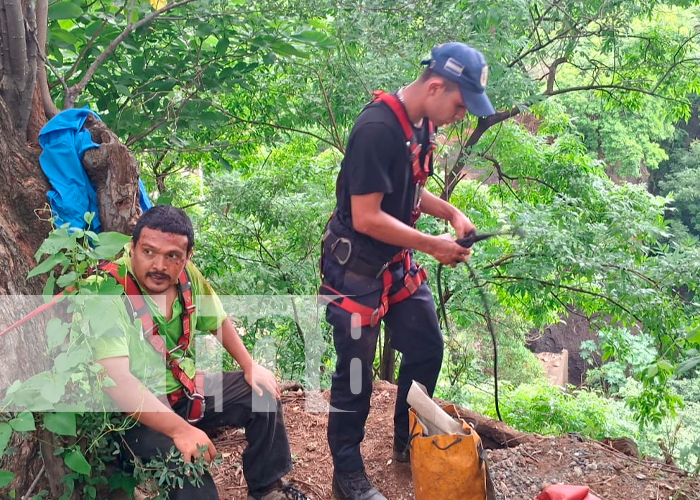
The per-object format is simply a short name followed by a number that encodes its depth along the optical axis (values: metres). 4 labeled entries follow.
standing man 2.65
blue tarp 2.76
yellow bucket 2.63
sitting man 2.33
